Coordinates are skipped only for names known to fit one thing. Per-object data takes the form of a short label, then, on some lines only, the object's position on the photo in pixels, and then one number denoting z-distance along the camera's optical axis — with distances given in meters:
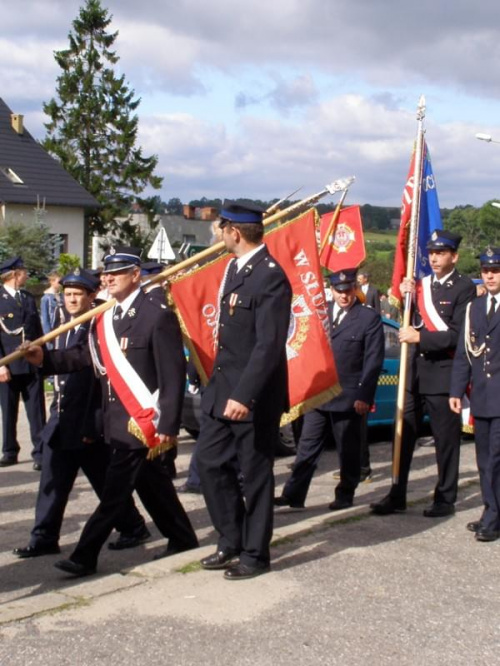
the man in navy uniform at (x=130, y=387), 6.03
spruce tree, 51.19
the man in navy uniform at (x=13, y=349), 10.70
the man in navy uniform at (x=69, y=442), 6.54
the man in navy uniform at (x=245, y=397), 5.75
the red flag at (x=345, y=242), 9.20
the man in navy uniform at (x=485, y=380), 6.95
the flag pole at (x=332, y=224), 8.49
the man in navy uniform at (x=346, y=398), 7.92
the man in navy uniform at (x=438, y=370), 7.56
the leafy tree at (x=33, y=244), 33.19
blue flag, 8.34
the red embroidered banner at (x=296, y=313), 7.75
